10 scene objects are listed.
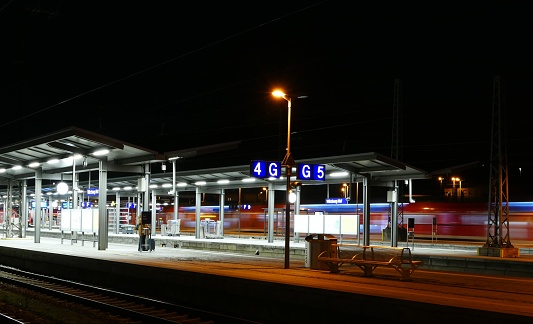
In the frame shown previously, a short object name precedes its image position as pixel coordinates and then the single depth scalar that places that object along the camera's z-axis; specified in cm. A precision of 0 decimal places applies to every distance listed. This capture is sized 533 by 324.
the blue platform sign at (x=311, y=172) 2138
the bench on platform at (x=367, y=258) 1587
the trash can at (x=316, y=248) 1828
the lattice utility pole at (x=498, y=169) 2431
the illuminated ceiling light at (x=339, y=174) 2763
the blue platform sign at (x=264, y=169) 1959
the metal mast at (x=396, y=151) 2797
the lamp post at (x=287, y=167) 1822
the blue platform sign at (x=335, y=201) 3738
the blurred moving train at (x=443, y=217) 3319
